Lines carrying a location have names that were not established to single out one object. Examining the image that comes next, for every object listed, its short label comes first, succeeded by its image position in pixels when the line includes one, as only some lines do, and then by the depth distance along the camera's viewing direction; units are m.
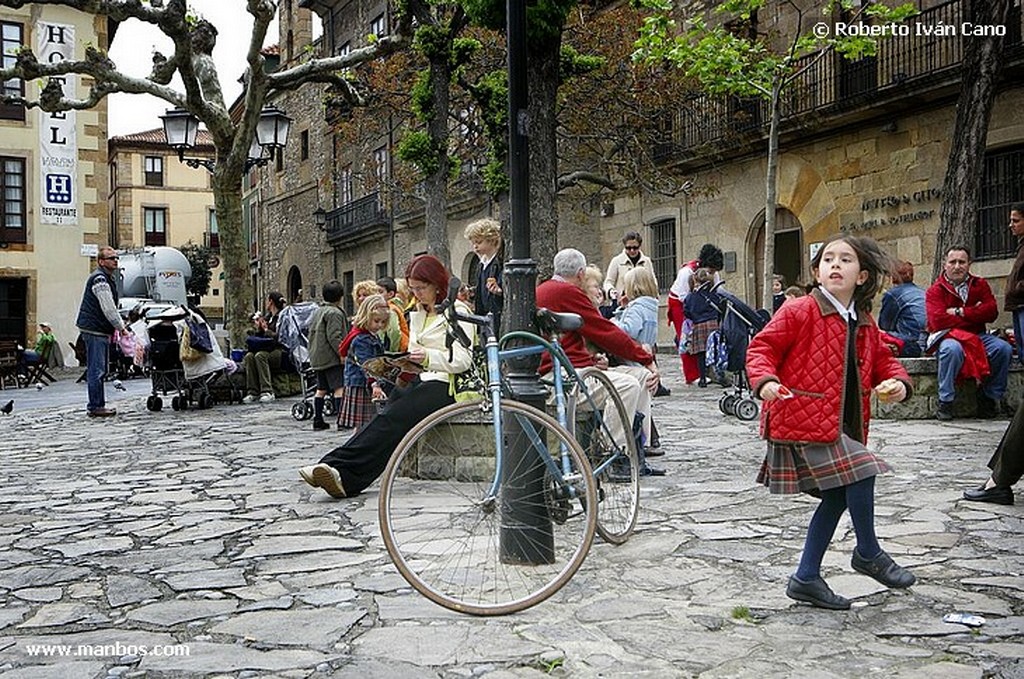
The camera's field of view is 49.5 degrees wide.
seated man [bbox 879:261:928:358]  11.97
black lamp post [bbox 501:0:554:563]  4.56
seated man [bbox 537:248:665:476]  6.12
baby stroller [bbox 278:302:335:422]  13.44
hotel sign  32.25
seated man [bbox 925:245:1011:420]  10.56
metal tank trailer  32.03
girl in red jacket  4.21
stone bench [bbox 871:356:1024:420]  11.20
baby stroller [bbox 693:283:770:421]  11.25
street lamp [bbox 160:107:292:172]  15.64
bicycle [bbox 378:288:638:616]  4.20
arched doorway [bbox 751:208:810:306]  23.83
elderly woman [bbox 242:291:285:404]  15.37
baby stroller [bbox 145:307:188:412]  14.52
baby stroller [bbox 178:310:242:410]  14.16
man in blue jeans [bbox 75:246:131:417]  13.40
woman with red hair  6.64
